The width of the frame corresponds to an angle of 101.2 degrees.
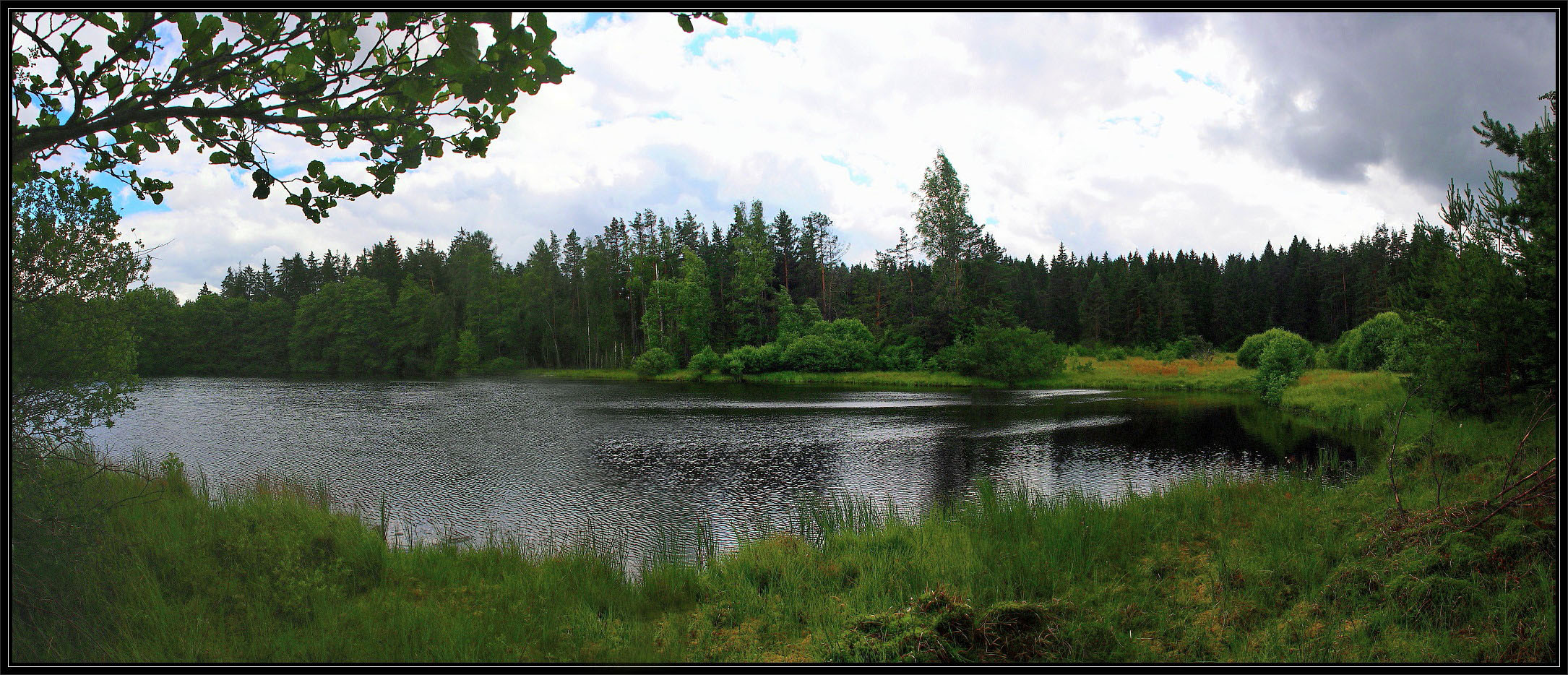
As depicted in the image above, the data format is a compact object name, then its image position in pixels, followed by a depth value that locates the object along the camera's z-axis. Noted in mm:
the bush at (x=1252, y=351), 43241
